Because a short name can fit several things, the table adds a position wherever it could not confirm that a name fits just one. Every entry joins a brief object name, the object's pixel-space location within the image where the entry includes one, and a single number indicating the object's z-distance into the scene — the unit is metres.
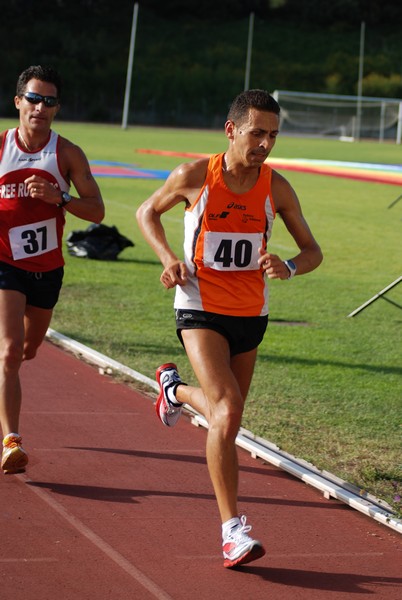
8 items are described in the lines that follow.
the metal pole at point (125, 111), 63.62
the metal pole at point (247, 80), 76.78
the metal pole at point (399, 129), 64.50
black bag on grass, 16.02
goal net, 64.75
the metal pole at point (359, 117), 65.69
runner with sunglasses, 6.35
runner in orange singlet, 5.34
